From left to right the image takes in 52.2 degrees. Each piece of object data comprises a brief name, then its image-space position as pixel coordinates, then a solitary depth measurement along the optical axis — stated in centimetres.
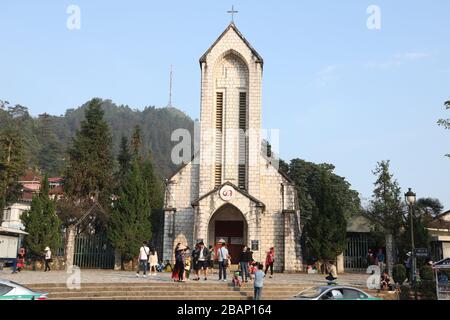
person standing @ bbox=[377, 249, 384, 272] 2696
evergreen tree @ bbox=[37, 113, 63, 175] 11350
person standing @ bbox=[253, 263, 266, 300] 1616
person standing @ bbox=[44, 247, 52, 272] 2691
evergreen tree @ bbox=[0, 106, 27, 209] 3834
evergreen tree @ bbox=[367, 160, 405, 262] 3391
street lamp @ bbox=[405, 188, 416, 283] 2033
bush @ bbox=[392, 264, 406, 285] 1998
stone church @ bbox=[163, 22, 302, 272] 2880
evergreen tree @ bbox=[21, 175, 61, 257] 2798
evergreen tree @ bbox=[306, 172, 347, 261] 2866
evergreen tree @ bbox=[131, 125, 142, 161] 5325
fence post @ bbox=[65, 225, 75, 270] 2889
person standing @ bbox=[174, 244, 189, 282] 1942
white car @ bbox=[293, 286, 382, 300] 1344
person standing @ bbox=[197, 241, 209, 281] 2066
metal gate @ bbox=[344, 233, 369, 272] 3172
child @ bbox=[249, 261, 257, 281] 2118
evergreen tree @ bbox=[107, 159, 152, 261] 2841
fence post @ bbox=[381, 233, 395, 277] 2727
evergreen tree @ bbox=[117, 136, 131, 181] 4992
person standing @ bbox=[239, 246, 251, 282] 1959
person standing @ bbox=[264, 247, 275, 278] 2334
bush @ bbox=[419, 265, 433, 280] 2002
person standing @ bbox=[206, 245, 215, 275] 2229
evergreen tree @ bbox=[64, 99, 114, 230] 3972
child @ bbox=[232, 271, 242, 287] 1906
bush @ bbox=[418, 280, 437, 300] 1871
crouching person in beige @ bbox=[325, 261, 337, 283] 2007
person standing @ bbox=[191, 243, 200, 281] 2077
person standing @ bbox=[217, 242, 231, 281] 2038
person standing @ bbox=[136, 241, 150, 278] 2191
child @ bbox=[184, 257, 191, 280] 2131
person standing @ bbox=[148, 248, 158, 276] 2235
